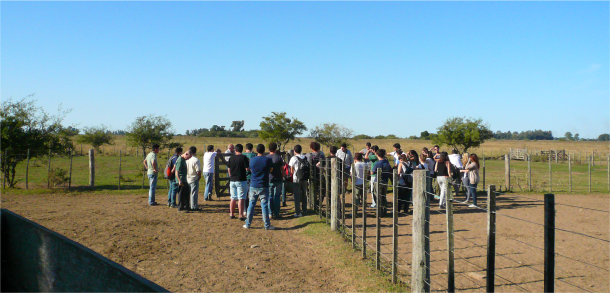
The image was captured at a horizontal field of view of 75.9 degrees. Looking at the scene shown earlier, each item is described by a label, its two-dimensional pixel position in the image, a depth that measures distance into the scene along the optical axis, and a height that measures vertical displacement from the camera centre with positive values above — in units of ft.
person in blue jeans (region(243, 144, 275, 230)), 28.68 -2.39
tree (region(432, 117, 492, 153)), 100.88 +3.62
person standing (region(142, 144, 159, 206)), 38.19 -2.23
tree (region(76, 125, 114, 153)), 165.58 +2.35
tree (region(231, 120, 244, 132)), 349.61 +17.38
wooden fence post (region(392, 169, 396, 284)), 18.04 -3.90
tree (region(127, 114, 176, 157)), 94.12 +2.54
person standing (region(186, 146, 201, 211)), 35.53 -2.56
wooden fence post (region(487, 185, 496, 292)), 11.47 -2.64
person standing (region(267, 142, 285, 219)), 32.01 -3.14
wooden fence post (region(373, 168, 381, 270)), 19.94 -5.10
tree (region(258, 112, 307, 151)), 130.93 +5.95
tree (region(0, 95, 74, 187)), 53.24 +0.75
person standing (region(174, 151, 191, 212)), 35.14 -3.58
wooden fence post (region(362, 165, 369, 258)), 21.71 -4.99
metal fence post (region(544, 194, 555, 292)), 9.82 -2.37
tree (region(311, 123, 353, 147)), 145.41 +3.90
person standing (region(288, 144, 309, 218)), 34.14 -2.53
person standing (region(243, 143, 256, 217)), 32.42 -0.78
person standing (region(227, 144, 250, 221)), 30.01 -2.21
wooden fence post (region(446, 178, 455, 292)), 13.30 -3.31
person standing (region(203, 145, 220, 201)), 41.55 -2.47
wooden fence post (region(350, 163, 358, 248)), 23.71 -3.95
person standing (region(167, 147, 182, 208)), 35.86 -3.88
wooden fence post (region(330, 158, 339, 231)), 28.50 -3.76
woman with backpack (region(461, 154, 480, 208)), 39.40 -2.43
